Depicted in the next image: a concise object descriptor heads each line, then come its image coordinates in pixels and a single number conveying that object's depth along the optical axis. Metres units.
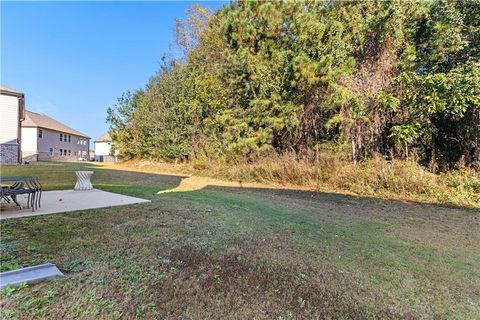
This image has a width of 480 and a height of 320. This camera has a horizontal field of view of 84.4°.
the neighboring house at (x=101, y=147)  44.08
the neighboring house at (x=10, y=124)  17.97
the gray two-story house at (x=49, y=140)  28.11
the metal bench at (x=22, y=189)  4.43
